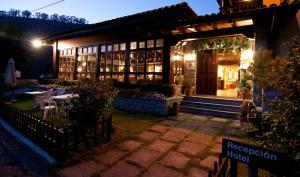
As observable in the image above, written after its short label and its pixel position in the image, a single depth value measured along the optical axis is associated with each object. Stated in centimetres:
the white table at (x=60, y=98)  814
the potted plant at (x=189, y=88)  1074
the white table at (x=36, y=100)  1025
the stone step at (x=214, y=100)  923
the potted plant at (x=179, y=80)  1090
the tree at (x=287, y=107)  230
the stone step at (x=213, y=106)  891
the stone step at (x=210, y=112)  865
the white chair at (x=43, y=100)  812
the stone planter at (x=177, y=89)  988
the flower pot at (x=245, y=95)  899
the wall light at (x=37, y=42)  1783
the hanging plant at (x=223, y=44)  1040
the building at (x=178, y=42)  793
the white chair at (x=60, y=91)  988
